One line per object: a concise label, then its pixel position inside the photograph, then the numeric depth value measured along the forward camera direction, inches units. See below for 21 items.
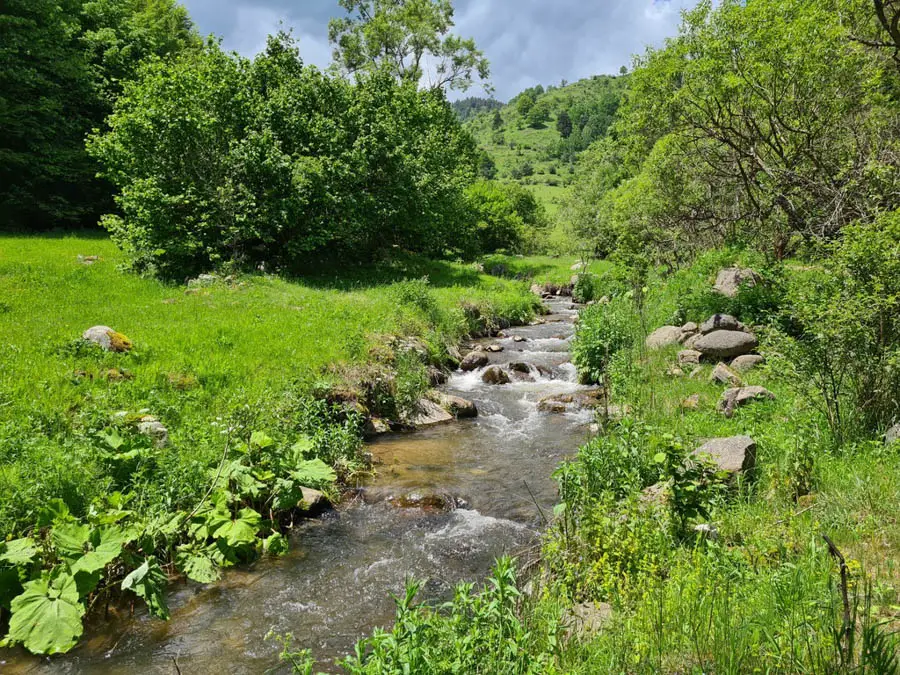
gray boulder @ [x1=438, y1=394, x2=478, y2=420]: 475.8
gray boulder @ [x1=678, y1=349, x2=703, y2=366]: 489.4
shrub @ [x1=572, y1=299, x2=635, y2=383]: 542.0
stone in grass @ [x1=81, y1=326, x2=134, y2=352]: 384.2
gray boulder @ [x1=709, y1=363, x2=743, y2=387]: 418.6
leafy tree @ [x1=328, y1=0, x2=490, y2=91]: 1480.1
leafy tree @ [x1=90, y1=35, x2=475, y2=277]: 741.9
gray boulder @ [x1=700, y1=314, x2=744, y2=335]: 517.7
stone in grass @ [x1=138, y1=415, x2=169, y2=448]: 283.6
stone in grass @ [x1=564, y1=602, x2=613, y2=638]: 148.7
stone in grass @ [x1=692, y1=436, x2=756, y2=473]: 253.6
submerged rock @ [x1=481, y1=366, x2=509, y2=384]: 576.1
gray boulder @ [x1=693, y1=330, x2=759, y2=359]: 480.4
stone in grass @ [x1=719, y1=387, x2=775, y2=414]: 362.3
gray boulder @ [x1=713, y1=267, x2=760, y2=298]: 581.9
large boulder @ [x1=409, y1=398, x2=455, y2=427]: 449.4
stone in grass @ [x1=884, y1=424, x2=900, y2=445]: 241.2
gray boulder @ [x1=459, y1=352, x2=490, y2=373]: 627.5
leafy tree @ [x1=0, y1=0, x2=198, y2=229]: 992.2
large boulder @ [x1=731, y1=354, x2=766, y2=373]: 447.8
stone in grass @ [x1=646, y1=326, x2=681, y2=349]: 559.4
